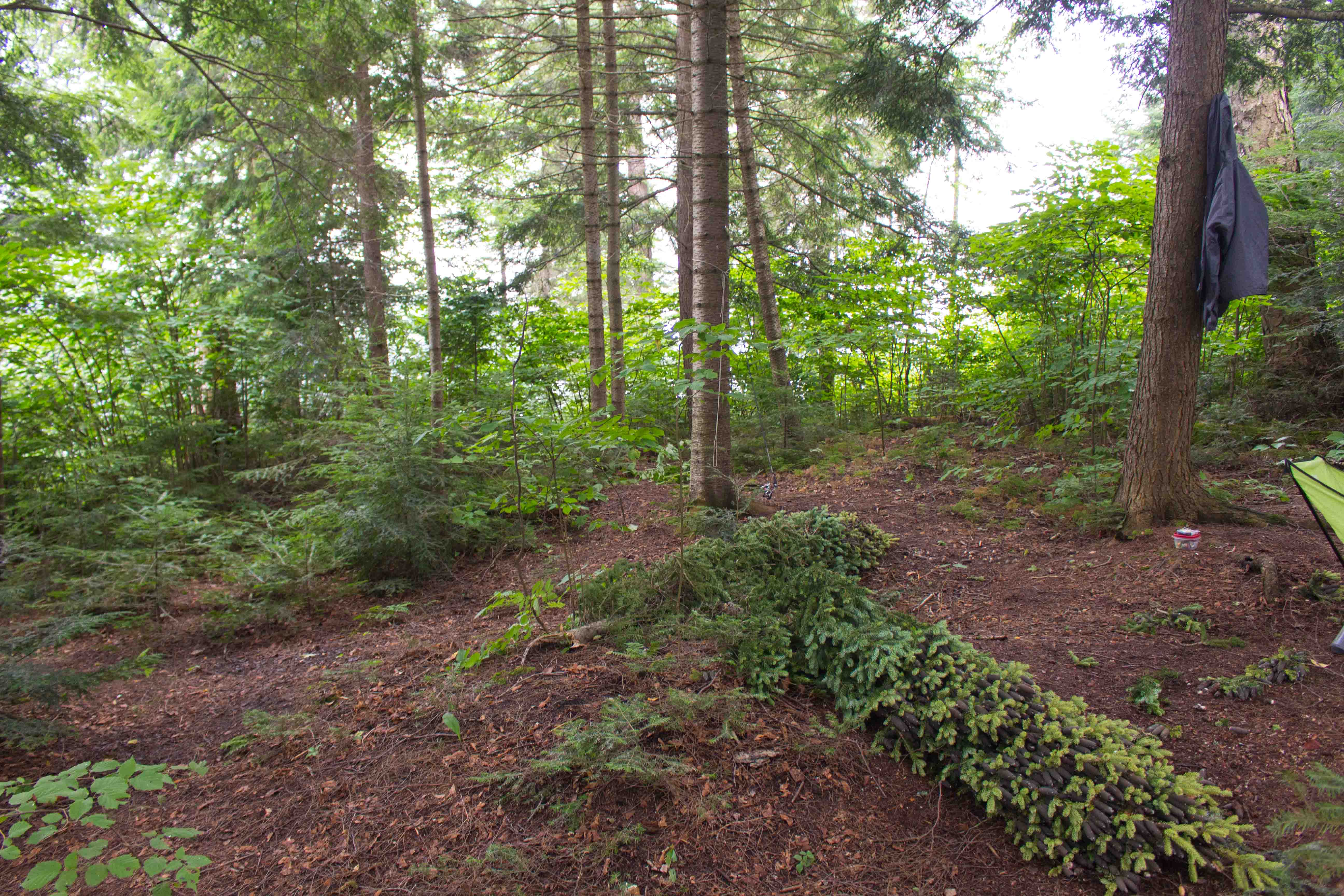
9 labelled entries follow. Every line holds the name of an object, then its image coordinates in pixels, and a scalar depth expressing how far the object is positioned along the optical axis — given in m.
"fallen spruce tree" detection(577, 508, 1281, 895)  2.11
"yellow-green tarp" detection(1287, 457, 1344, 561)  3.09
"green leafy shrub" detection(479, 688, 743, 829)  2.33
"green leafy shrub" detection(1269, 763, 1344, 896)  1.67
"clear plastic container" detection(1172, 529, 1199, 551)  4.16
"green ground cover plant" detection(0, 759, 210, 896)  1.59
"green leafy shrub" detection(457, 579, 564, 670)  3.30
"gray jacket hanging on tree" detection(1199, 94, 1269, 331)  4.08
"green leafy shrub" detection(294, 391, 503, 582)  5.43
